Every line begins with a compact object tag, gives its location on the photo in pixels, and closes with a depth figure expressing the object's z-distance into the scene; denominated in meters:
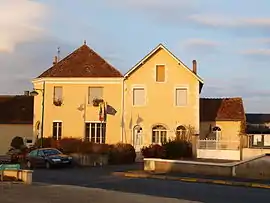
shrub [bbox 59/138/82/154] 42.71
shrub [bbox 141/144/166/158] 40.09
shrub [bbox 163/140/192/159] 40.84
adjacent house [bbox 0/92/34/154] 57.81
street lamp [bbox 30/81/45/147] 49.56
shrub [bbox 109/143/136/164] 41.41
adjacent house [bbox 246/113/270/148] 39.84
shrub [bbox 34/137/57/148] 47.36
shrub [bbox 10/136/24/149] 55.12
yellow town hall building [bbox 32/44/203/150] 49.44
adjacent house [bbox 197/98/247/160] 52.47
